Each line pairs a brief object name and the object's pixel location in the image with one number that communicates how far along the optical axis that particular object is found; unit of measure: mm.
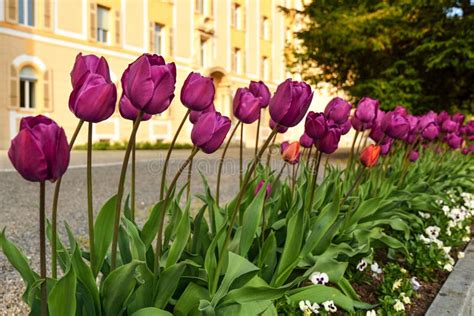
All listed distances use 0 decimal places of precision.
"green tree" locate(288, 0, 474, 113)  12570
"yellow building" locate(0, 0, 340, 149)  17516
